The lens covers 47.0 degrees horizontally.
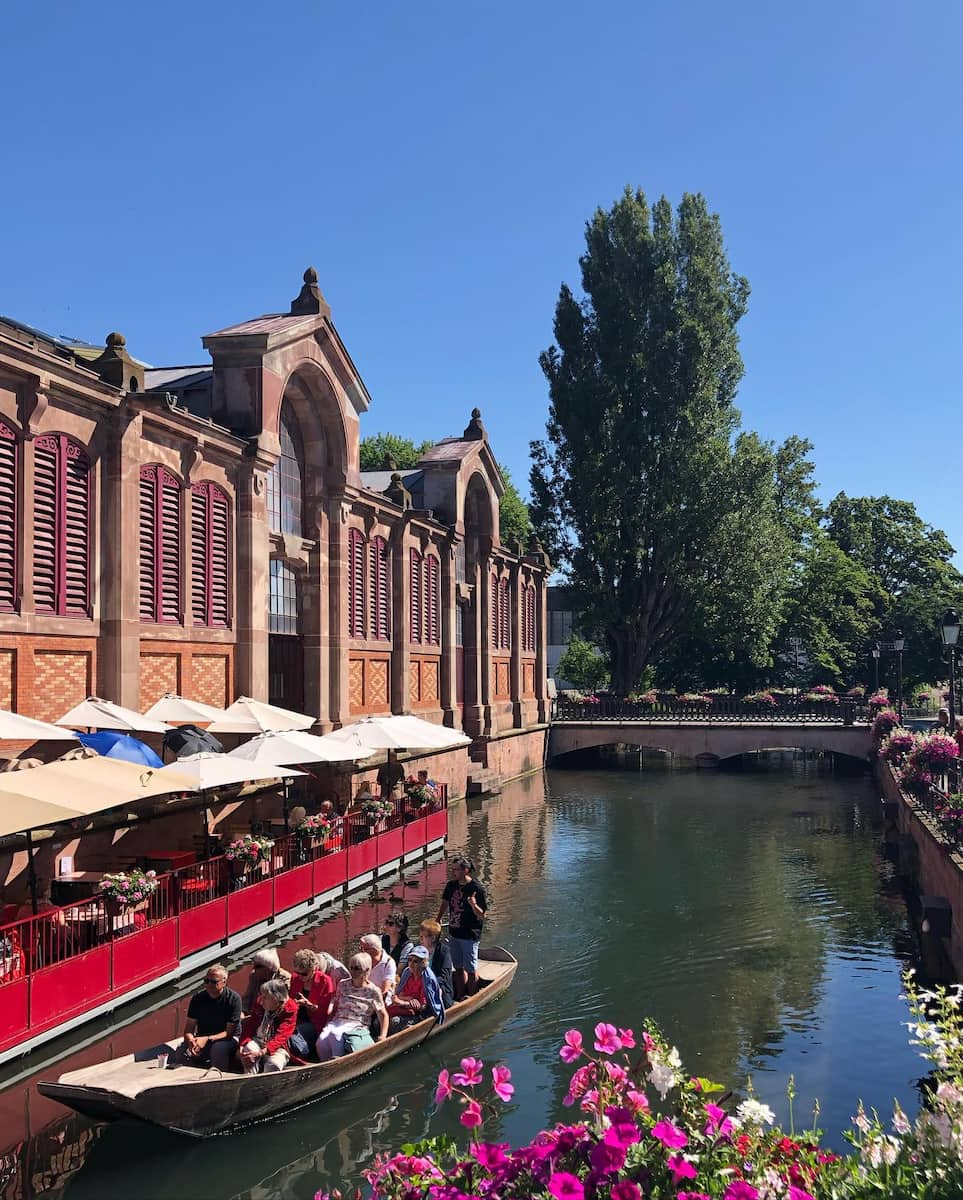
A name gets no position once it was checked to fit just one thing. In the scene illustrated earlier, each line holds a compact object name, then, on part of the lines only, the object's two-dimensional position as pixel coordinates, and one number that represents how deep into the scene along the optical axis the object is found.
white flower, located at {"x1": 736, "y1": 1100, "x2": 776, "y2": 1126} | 4.66
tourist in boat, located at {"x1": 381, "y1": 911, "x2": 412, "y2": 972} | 14.08
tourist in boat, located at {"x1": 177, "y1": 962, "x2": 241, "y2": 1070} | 11.02
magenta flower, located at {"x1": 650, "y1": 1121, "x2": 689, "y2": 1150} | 4.37
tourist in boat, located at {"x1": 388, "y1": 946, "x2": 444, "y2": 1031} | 12.97
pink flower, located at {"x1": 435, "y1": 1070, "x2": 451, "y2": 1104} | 5.36
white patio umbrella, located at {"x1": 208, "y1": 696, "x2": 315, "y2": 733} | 21.09
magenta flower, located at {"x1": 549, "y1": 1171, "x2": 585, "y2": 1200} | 4.09
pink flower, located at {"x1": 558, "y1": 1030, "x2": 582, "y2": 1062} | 5.38
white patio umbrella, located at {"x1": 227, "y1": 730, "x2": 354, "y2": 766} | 19.02
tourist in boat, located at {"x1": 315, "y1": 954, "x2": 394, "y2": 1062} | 11.78
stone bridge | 49.66
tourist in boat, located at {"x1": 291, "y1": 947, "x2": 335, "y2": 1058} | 12.08
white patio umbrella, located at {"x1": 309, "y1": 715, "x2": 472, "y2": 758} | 23.59
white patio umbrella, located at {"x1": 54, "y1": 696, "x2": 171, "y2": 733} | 17.34
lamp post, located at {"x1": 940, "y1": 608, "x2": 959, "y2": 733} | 28.88
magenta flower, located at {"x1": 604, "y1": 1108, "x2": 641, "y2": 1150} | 4.29
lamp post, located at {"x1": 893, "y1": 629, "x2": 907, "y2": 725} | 42.03
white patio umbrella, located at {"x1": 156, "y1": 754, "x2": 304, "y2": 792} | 16.40
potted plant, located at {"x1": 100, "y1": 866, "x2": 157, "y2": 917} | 13.72
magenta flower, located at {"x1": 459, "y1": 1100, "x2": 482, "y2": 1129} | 5.12
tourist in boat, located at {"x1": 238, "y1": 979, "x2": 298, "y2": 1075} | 10.97
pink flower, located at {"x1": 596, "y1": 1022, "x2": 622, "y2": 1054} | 5.40
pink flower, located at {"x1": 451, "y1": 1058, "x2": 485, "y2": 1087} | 5.43
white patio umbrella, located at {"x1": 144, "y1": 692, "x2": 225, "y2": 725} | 19.89
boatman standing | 14.36
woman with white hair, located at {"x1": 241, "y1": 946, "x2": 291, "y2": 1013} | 11.68
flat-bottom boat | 10.01
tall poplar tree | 52.62
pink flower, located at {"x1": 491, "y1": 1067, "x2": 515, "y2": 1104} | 5.46
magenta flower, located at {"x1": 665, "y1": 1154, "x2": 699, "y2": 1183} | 4.29
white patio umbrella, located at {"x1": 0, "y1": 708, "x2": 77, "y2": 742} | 14.42
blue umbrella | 16.72
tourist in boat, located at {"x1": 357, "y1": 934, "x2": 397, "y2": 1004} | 12.95
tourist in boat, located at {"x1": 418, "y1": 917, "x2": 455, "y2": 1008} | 13.68
